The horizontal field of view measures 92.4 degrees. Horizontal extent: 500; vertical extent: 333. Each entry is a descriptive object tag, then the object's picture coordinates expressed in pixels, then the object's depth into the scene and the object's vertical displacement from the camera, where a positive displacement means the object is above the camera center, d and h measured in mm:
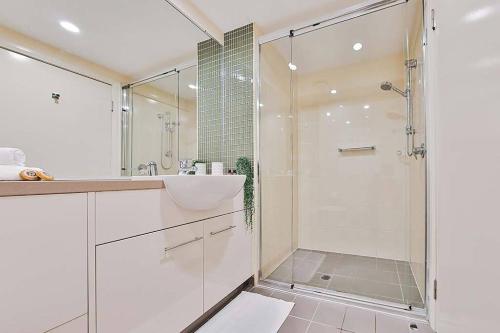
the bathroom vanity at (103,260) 685 -345
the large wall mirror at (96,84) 1066 +467
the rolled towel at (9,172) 737 -16
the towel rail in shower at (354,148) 2561 +211
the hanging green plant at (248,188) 1880 -162
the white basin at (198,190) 1136 -113
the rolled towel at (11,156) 880 +41
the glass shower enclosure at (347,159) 1895 +91
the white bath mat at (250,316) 1394 -940
